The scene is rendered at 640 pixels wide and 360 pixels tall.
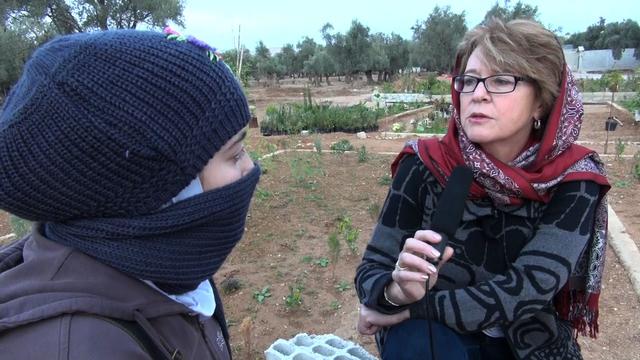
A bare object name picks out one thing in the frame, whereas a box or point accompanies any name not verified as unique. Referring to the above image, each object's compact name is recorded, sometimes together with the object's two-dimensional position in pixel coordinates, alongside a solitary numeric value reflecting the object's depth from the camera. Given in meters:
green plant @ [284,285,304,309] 3.28
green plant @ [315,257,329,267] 3.94
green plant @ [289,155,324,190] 6.08
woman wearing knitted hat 0.84
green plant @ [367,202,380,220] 4.29
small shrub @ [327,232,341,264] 3.57
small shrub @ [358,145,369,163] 7.28
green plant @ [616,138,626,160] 6.92
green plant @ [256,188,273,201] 5.53
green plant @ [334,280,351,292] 3.54
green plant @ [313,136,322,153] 7.72
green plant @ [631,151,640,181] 6.09
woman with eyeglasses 1.63
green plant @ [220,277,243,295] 3.52
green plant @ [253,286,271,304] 3.41
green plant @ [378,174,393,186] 6.05
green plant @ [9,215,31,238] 3.71
